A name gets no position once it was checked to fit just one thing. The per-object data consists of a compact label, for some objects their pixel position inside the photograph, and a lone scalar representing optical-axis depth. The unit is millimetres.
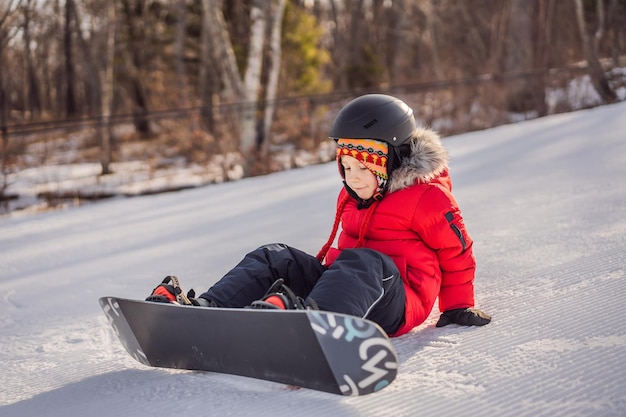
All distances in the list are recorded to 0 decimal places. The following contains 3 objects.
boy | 2195
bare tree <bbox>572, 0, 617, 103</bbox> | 10078
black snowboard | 1696
